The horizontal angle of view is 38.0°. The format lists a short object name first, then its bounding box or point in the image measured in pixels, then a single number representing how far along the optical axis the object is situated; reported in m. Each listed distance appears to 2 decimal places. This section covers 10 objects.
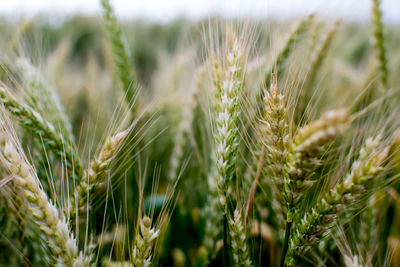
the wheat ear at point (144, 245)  0.37
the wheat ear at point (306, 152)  0.33
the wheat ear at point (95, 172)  0.39
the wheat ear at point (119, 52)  0.50
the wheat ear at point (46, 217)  0.36
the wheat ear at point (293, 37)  0.49
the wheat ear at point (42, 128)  0.40
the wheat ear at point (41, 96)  0.44
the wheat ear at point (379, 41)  0.52
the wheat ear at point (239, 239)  0.39
